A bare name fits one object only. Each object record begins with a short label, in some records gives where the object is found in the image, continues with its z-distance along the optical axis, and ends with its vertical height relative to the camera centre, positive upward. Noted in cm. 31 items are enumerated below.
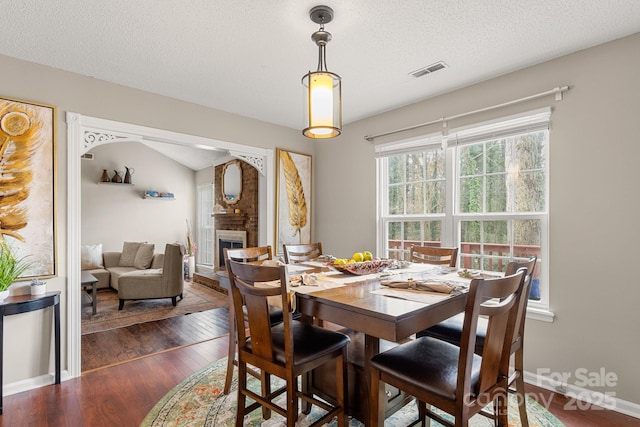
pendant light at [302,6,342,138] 182 +62
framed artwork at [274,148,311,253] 420 +21
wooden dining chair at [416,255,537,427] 171 -70
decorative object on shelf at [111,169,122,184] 670 +74
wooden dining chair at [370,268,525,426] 128 -67
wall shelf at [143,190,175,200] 715 +43
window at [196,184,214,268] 742 -27
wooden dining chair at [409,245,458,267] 271 -35
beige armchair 479 -97
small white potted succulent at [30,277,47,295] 246 -53
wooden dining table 129 -43
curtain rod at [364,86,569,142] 253 +92
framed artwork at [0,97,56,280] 244 +24
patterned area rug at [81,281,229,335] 411 -133
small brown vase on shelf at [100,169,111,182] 658 +74
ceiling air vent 267 +119
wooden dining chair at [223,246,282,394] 234 -75
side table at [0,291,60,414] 224 -64
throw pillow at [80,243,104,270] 602 -76
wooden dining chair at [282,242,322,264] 294 -35
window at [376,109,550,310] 275 +19
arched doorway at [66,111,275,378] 271 +34
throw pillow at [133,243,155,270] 590 -74
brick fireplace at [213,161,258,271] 555 -6
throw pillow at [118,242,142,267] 626 -74
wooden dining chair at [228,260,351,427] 157 -68
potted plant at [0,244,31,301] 231 -37
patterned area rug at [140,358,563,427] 204 -127
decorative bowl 210 -34
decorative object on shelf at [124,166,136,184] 684 +77
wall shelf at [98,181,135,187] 659 +63
